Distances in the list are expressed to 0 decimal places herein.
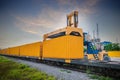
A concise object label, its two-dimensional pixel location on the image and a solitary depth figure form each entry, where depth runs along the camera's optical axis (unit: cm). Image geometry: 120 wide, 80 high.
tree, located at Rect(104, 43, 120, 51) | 2623
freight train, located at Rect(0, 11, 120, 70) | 549
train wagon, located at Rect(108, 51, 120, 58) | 2071
